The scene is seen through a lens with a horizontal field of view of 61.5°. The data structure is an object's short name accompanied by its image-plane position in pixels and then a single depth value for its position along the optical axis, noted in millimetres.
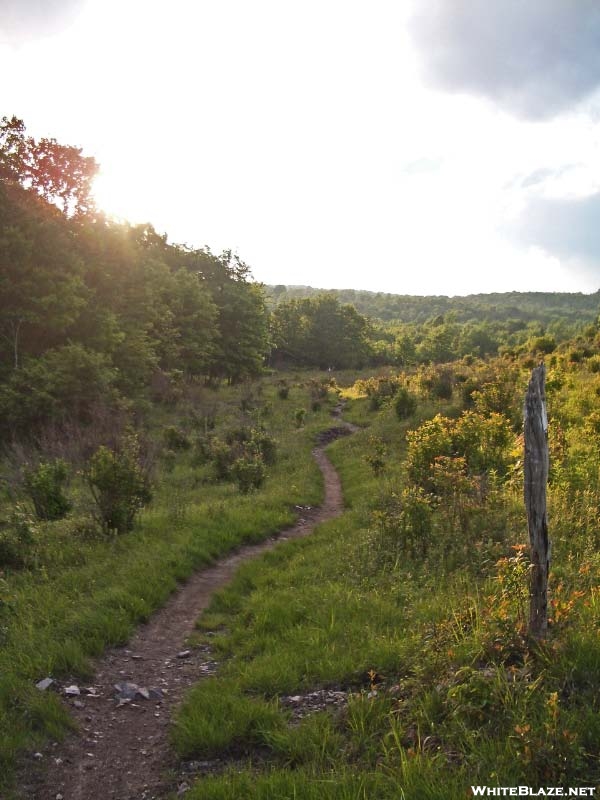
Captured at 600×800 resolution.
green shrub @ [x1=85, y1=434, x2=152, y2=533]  9438
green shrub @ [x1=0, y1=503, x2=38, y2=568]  7957
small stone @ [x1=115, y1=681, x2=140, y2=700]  5371
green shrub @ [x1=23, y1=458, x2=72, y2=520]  10422
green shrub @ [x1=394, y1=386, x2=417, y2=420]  22812
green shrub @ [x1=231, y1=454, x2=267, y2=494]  14227
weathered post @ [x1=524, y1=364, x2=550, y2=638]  4188
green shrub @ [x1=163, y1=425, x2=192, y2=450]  20730
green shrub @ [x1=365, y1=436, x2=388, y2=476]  15469
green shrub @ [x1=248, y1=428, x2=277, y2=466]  17953
